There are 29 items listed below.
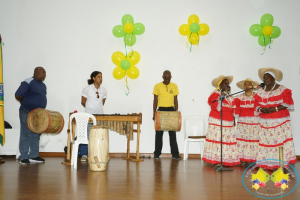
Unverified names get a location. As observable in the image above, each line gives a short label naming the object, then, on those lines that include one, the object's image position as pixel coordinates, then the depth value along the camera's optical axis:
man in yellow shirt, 7.10
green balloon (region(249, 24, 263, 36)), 7.40
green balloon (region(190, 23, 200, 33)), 7.27
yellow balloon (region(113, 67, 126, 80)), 7.24
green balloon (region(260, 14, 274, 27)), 7.27
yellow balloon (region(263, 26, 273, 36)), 7.26
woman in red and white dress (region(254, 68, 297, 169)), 5.38
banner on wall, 6.16
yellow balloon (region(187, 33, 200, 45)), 7.48
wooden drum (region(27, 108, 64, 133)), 5.81
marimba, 6.21
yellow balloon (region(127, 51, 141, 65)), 7.29
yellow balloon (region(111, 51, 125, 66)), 7.19
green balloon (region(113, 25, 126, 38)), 7.24
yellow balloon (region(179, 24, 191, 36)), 7.44
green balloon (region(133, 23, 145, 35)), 7.21
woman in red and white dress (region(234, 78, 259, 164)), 6.29
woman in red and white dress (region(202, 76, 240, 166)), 5.86
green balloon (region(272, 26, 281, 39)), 7.31
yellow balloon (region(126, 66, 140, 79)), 7.25
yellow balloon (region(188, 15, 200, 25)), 7.34
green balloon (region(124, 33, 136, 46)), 7.32
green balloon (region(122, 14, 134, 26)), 7.19
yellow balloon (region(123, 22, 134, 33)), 7.12
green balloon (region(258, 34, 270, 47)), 7.46
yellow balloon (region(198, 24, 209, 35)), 7.33
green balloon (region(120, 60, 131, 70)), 7.09
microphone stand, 5.17
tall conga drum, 5.12
